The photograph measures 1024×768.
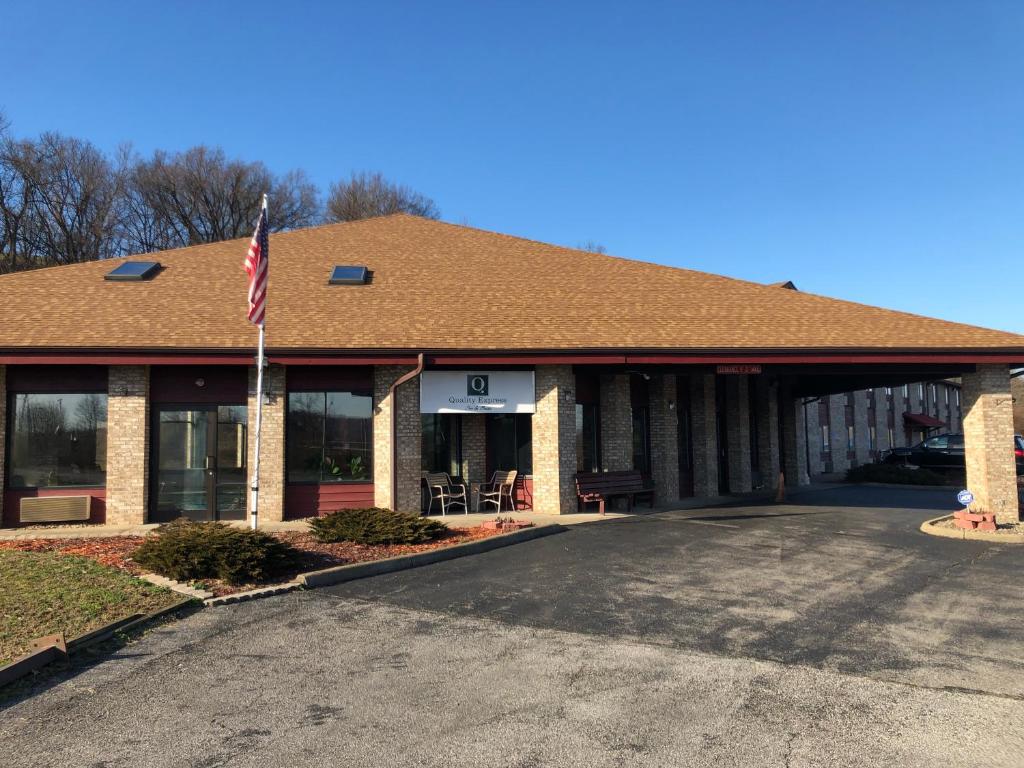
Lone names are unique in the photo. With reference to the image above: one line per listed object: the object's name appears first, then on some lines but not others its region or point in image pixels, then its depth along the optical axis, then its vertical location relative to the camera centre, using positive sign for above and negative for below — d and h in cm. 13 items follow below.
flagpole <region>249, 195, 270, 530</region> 1182 +26
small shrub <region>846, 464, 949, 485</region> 2444 -160
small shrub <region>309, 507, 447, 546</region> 1127 -142
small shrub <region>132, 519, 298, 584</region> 889 -144
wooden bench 1591 -119
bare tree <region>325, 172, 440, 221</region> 5053 +1718
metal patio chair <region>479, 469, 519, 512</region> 1644 -120
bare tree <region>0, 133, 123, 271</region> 3756 +1352
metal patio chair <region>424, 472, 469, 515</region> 1603 -123
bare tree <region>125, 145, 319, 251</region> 4478 +1573
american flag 1204 +297
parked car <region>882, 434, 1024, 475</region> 2844 -100
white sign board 1525 +100
